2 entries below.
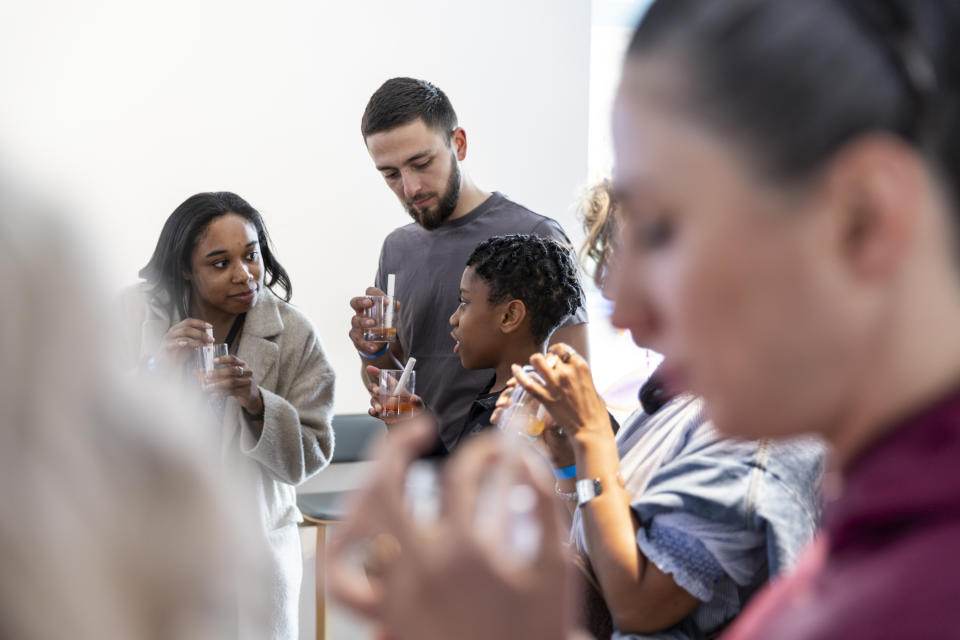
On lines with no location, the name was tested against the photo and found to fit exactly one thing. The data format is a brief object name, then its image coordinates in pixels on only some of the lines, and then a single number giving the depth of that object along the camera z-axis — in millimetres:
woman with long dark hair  2033
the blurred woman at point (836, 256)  354
